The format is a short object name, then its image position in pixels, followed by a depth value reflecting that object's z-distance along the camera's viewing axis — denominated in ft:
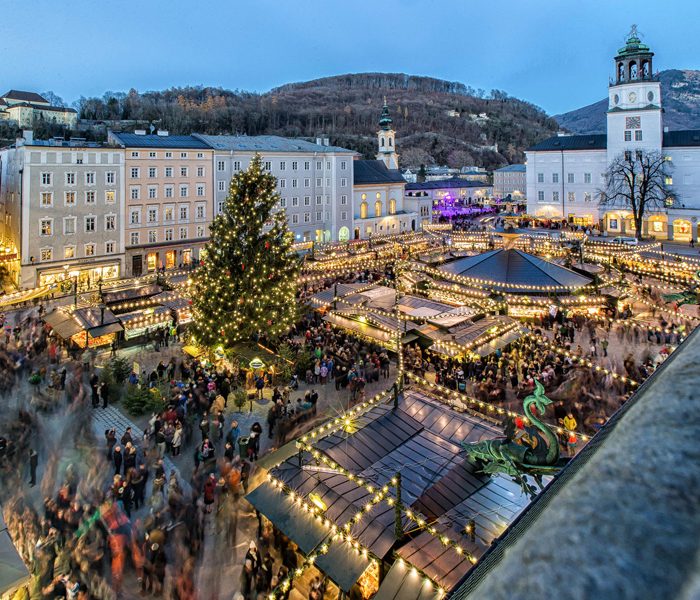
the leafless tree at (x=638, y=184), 165.68
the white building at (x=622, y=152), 168.76
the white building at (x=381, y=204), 183.83
